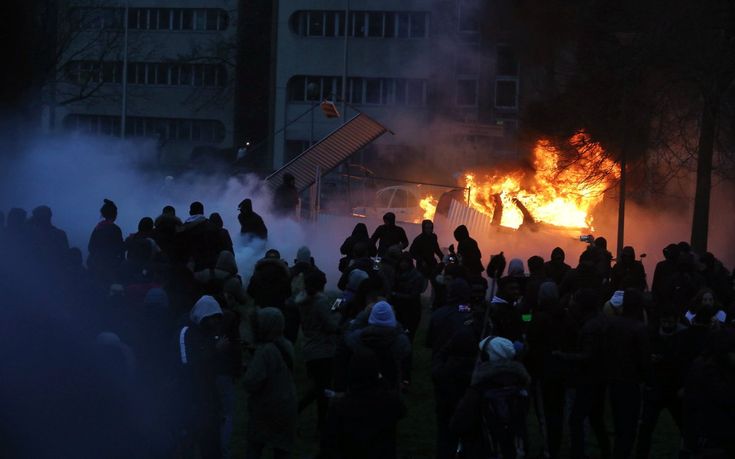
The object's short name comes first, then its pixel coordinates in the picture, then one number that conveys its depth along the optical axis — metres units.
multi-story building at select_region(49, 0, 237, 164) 53.03
